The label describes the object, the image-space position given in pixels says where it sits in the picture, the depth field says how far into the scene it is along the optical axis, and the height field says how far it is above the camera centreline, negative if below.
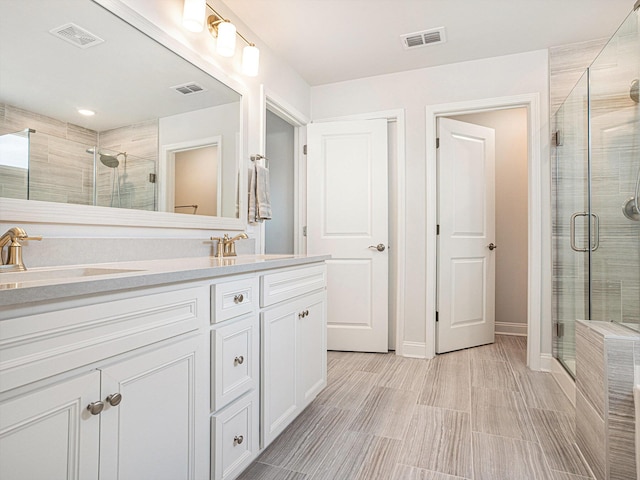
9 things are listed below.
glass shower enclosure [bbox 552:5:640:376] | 1.68 +0.27
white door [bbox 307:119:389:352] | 3.19 +0.18
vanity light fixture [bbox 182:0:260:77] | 1.82 +1.14
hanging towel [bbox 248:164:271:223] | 2.46 +0.31
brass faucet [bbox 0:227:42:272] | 1.13 -0.02
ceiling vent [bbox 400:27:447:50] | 2.56 +1.45
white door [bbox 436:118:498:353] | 3.18 +0.08
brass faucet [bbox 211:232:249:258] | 2.08 -0.01
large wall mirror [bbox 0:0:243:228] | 1.22 +0.51
